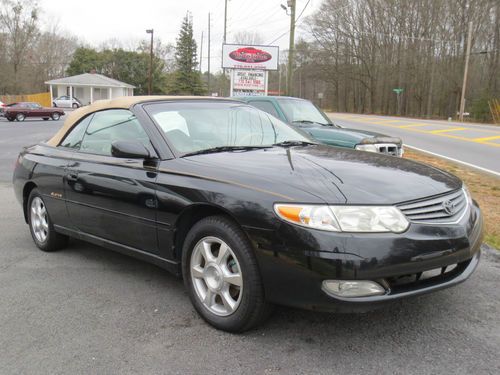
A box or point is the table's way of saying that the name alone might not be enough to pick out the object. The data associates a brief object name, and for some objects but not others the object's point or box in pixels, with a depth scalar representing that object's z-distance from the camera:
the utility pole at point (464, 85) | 37.98
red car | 32.28
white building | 57.34
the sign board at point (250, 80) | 26.33
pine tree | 69.69
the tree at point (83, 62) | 72.88
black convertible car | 2.64
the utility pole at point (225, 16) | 53.23
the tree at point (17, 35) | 57.72
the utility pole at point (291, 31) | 26.69
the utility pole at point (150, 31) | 50.05
